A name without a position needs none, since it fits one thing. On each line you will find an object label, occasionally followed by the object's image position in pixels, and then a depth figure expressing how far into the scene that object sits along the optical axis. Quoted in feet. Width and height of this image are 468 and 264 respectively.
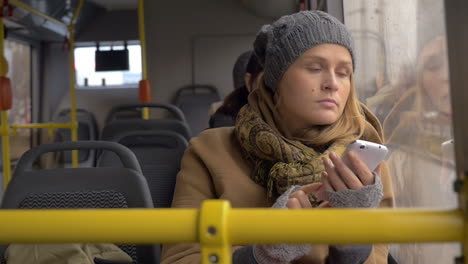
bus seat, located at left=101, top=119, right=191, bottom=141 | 9.21
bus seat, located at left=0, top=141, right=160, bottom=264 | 5.10
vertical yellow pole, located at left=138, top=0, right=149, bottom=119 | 13.90
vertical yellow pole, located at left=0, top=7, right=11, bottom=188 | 13.05
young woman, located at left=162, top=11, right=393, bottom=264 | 3.86
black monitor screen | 23.49
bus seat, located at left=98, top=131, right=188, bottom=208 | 7.97
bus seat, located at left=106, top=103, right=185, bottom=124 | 9.91
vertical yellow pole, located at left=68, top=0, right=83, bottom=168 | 16.51
